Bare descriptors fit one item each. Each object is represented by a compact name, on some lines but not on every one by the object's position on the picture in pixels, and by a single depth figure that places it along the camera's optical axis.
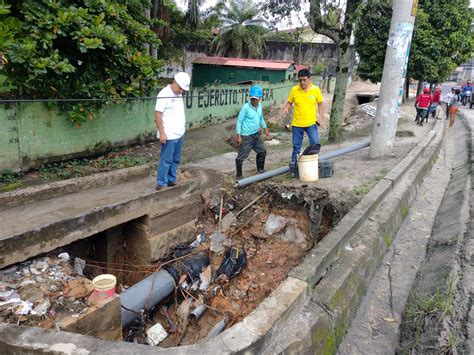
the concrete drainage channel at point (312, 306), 2.30
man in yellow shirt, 6.07
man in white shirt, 4.75
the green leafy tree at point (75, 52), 6.12
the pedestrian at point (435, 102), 15.16
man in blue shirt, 6.08
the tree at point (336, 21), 8.94
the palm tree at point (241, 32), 27.70
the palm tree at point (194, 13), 17.67
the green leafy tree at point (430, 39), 15.57
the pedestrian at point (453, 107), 14.72
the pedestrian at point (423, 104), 13.38
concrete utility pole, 6.90
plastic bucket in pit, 3.34
